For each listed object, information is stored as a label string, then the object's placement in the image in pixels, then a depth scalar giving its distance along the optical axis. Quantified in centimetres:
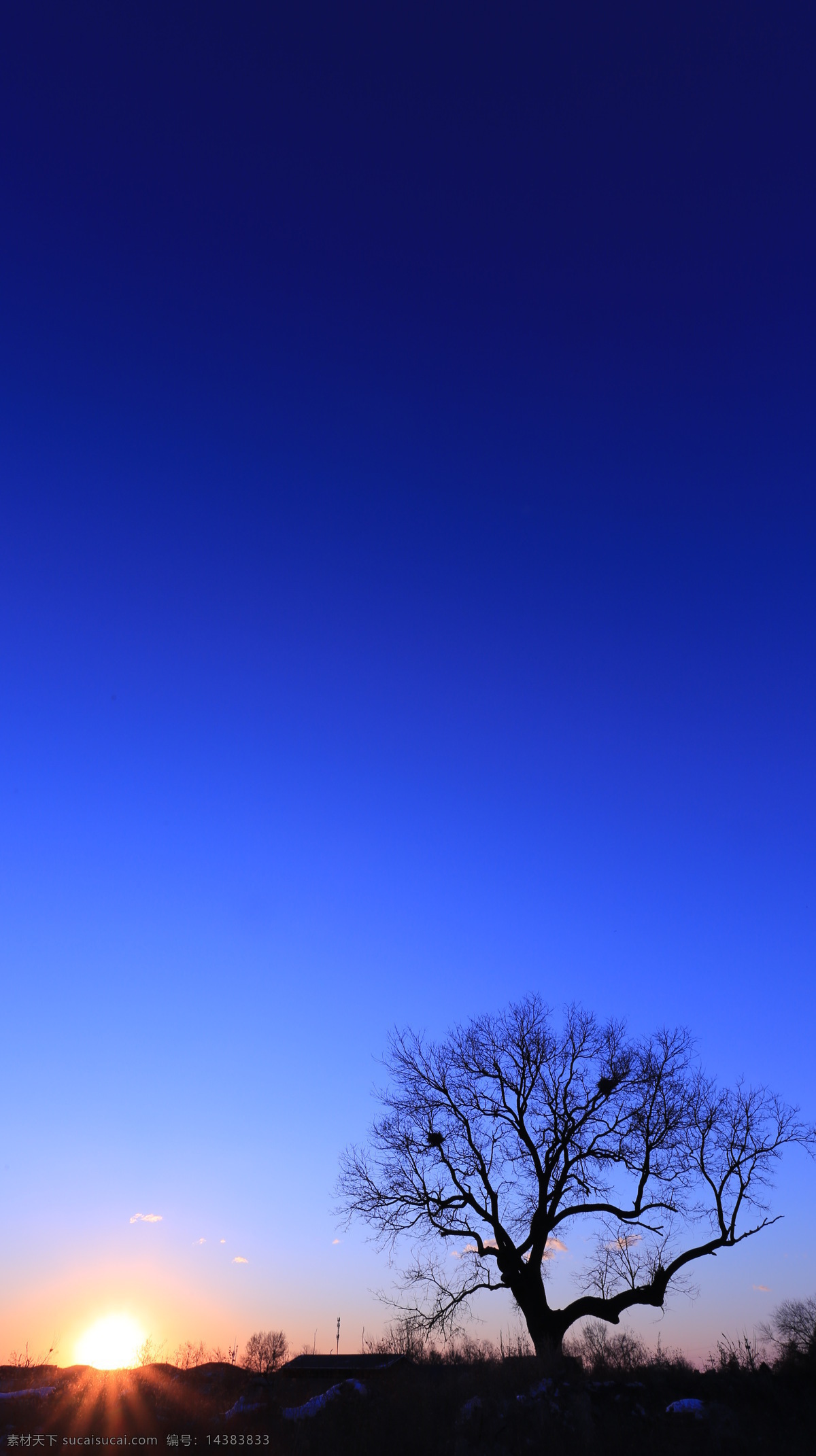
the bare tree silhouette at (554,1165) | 2234
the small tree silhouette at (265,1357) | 2442
